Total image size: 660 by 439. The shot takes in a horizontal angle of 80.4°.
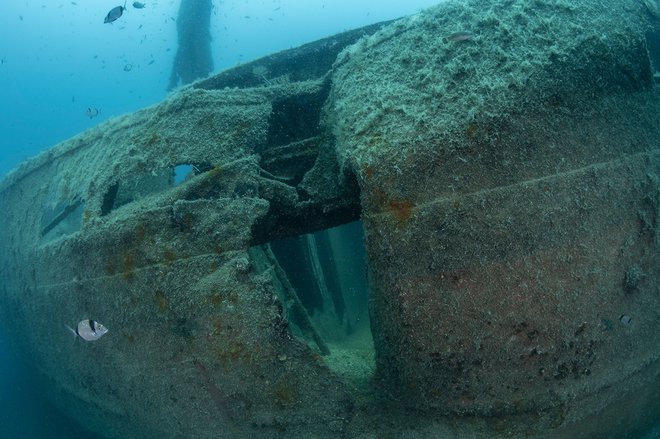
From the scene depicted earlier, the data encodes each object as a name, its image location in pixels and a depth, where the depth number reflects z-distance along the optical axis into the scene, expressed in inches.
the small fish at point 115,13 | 279.3
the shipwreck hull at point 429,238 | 96.7
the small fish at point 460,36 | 109.8
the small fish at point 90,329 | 129.1
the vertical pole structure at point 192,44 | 583.5
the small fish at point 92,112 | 362.3
